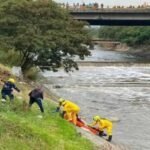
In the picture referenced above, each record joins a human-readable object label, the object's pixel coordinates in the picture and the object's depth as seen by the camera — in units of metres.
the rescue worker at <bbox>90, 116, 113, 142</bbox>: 24.84
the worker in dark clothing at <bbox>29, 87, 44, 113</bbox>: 23.98
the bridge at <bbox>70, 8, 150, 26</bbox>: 93.19
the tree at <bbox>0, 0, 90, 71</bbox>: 48.47
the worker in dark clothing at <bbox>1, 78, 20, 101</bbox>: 23.52
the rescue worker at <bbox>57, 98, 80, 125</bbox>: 24.42
